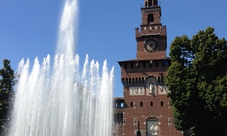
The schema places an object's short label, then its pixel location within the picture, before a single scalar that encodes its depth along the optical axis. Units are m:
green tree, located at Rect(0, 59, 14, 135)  32.78
